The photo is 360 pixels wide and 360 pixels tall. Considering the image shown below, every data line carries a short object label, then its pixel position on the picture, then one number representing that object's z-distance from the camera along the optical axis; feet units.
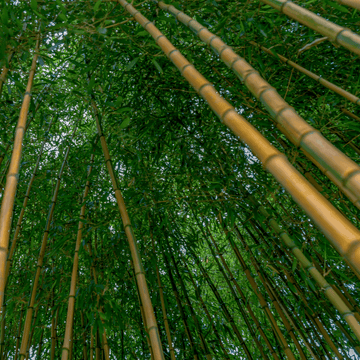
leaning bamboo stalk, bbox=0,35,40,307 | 3.34
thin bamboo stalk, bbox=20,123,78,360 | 6.61
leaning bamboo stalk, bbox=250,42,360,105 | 5.88
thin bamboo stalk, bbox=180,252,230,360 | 9.67
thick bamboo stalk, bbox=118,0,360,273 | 2.12
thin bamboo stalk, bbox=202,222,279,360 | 8.74
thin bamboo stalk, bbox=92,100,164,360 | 4.99
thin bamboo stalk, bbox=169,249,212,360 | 8.73
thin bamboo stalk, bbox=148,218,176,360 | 8.31
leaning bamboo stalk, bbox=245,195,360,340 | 5.14
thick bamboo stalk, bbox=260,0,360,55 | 3.47
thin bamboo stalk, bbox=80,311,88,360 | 8.93
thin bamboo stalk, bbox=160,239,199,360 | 8.63
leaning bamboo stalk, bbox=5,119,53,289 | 7.67
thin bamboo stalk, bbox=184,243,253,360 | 9.16
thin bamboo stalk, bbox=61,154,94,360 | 6.02
